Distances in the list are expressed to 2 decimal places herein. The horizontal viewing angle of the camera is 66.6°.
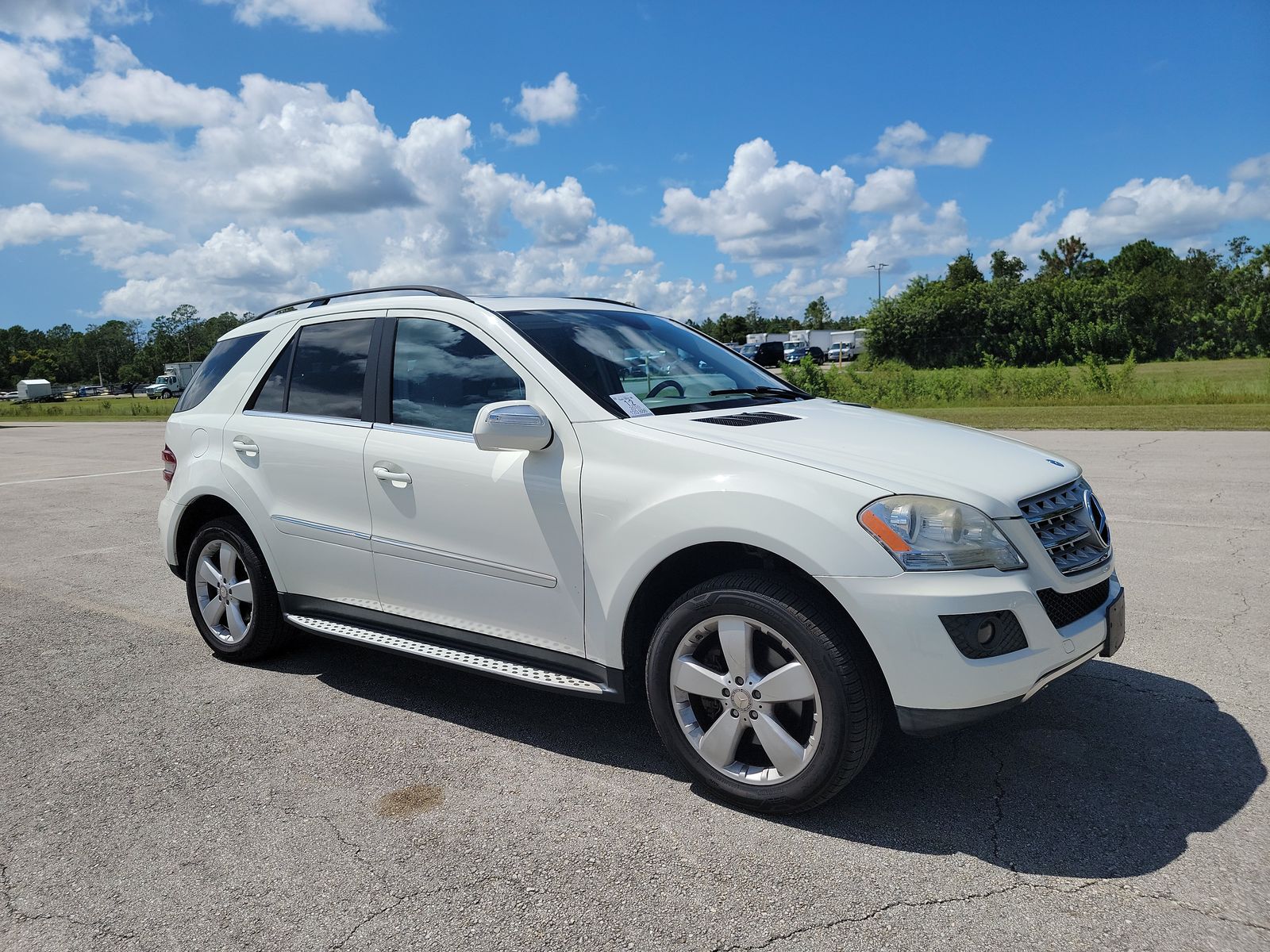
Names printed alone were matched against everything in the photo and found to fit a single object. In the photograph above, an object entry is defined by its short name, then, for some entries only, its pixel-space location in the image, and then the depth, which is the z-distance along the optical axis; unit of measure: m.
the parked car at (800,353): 66.86
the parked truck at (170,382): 85.75
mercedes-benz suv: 3.01
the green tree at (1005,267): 105.94
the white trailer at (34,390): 98.94
